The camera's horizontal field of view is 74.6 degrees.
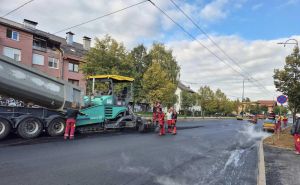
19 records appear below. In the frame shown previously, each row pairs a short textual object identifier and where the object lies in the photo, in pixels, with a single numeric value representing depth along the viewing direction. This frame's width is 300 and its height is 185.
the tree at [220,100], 51.99
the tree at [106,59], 20.39
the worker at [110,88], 10.36
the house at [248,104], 77.06
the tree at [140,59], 35.86
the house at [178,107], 51.38
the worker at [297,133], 7.47
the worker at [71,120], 8.23
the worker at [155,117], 11.84
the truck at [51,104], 7.26
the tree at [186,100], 42.82
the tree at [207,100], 47.82
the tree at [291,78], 12.94
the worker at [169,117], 11.77
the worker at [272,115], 17.47
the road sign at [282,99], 10.48
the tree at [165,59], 37.01
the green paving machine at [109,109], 9.57
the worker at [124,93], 10.78
